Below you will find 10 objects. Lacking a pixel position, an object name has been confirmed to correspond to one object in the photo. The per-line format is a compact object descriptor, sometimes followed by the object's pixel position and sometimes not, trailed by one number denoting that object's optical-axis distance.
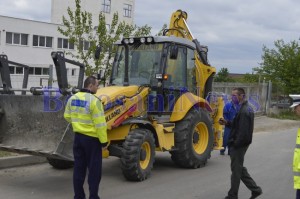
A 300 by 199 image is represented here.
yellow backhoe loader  8.38
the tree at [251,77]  36.67
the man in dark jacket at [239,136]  7.29
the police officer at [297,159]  5.46
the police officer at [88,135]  6.80
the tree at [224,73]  73.36
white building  42.34
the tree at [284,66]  31.27
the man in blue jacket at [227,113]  12.45
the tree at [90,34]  17.81
